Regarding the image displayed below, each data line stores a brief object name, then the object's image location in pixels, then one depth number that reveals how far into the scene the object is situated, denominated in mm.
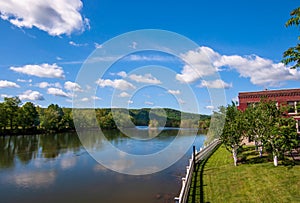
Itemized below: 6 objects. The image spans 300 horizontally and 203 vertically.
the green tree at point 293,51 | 7230
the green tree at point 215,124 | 29942
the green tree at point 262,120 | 14253
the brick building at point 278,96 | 26391
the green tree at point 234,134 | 15267
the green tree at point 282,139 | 12867
